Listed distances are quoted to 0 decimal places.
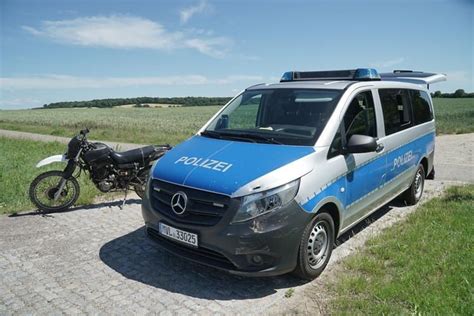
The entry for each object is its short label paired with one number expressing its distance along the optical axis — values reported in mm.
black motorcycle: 6234
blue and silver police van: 3525
